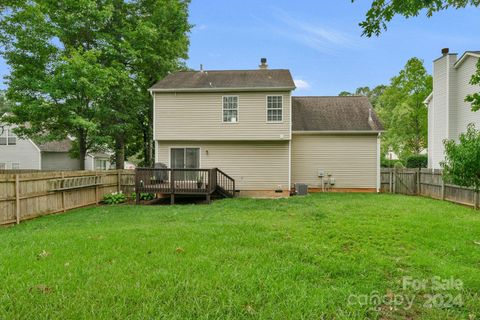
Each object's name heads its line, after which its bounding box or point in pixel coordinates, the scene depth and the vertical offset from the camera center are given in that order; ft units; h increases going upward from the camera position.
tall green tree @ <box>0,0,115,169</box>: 44.83 +15.80
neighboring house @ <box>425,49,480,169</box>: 43.98 +10.72
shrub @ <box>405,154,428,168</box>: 66.93 -0.14
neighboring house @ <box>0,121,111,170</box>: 82.74 +2.57
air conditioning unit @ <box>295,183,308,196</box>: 45.62 -4.67
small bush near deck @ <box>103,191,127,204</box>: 39.83 -5.40
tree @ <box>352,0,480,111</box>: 9.43 +5.31
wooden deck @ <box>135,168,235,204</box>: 37.96 -2.87
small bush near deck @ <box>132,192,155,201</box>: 42.32 -5.41
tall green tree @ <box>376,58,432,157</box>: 77.05 +14.79
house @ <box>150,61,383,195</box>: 43.91 +4.21
